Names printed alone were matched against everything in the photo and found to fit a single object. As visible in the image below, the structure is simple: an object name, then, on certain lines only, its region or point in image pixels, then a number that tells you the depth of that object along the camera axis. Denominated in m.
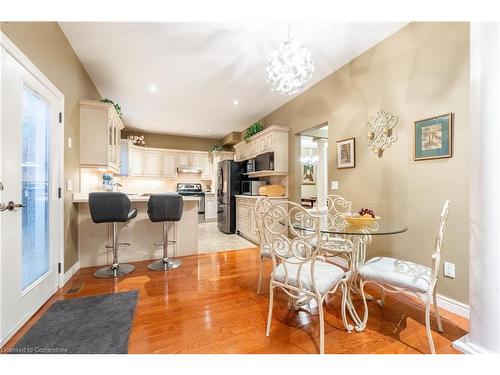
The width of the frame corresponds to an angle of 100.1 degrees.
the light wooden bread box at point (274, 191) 4.28
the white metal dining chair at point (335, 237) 1.91
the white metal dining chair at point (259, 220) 1.91
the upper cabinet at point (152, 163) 6.48
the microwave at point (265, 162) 4.22
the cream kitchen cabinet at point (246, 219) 4.40
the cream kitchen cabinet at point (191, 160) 6.91
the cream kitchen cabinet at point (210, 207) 6.90
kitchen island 2.92
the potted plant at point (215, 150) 6.85
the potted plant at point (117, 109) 3.71
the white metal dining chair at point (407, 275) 1.35
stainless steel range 6.77
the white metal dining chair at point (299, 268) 1.38
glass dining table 1.56
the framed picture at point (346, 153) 2.82
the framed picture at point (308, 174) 6.52
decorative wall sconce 2.35
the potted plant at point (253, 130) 4.90
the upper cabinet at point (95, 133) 2.97
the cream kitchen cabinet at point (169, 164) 6.71
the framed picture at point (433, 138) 1.89
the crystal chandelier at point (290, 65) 1.87
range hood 6.84
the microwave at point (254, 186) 4.75
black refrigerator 5.18
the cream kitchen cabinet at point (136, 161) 6.19
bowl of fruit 1.69
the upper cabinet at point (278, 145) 4.18
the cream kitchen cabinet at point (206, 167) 7.18
